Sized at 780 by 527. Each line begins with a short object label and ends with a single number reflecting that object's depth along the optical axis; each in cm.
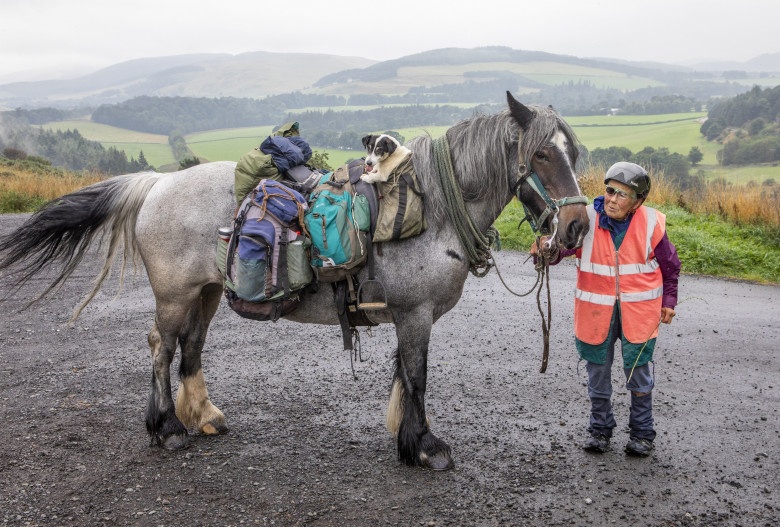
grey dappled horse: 317
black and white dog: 324
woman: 346
